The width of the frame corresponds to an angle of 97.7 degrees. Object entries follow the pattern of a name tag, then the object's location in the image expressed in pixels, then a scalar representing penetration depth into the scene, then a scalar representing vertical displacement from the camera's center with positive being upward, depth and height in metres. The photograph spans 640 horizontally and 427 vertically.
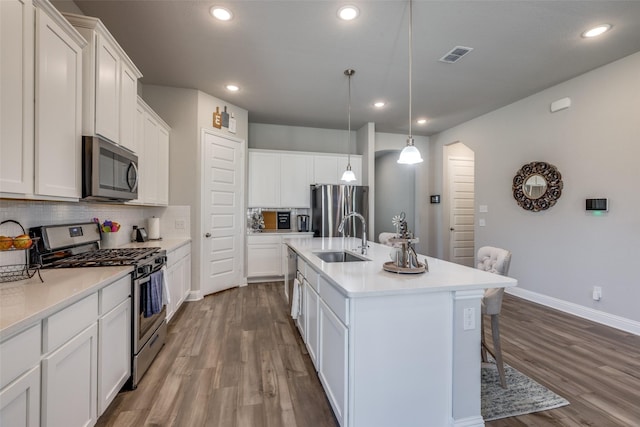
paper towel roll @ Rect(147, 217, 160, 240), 3.50 -0.20
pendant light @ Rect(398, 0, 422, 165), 2.29 +0.50
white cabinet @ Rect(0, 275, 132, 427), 1.01 -0.69
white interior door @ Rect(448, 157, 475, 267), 5.88 +0.10
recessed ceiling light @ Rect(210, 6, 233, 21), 2.33 +1.70
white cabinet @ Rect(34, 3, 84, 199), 1.46 +0.61
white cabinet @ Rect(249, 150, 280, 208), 5.00 +0.62
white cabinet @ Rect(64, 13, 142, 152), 1.88 +0.95
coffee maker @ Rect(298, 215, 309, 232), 5.34 -0.18
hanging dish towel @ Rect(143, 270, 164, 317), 2.10 -0.65
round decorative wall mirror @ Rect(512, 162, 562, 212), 3.68 +0.41
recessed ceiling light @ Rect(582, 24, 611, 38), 2.52 +1.71
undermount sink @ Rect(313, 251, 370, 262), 2.71 -0.42
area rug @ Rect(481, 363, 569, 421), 1.80 -1.25
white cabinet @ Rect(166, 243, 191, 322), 2.99 -0.75
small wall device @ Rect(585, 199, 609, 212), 3.13 +0.13
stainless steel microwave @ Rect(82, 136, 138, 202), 1.85 +0.30
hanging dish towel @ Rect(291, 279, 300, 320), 2.60 -0.83
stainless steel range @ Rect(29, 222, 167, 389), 1.88 -0.34
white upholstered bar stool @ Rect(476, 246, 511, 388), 2.01 -0.62
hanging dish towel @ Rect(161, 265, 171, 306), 2.44 -0.69
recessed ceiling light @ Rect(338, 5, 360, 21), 2.30 +1.70
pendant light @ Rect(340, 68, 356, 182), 3.37 +0.53
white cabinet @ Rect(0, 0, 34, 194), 1.25 +0.55
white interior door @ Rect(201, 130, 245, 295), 4.04 +0.00
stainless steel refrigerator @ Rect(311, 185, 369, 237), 5.02 +0.11
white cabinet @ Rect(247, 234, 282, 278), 4.79 -0.73
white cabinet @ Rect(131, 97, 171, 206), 2.88 +0.66
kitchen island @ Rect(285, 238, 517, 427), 1.45 -0.73
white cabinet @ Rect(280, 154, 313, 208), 5.15 +0.63
